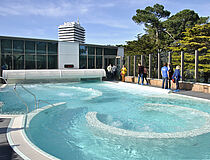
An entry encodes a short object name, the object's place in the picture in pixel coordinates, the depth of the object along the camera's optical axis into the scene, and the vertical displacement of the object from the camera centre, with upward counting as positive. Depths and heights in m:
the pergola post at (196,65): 12.31 +0.45
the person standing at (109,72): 20.81 -0.02
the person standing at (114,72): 20.53 -0.02
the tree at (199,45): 22.38 +3.50
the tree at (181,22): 35.41 +9.04
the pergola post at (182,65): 13.05 +0.47
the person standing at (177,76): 12.02 -0.21
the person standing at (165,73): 12.84 -0.04
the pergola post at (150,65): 16.38 +0.60
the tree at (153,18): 37.59 +10.59
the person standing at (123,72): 18.17 +0.00
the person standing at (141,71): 15.17 +0.09
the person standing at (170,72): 12.80 +0.03
